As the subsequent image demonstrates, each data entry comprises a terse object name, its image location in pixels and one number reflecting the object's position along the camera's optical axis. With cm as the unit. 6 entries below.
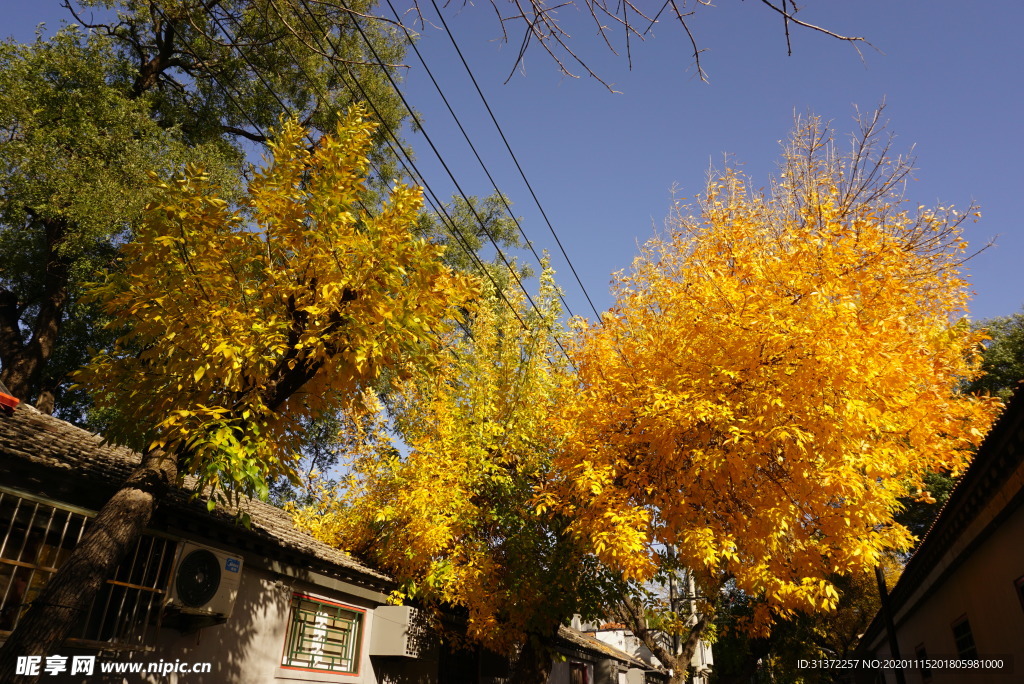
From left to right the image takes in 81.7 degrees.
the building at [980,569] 732
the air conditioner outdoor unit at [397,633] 1171
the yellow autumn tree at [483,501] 1205
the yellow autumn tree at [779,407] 894
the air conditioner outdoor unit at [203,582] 832
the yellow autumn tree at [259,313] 664
